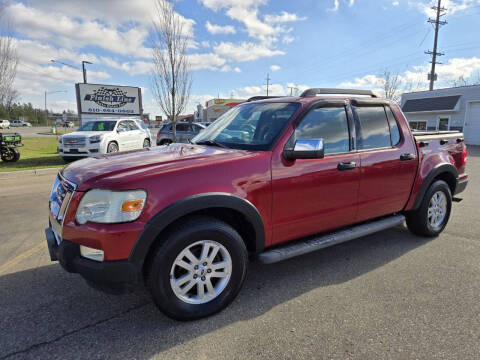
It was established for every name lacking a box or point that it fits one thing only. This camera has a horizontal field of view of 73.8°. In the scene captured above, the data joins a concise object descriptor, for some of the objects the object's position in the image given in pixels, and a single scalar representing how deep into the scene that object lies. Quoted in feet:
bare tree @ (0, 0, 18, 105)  37.60
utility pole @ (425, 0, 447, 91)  115.24
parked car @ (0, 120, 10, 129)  191.01
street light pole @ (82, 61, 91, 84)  82.74
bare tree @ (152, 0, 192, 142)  40.09
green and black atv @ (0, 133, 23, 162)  37.70
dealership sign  66.49
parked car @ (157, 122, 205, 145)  54.95
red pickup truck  7.38
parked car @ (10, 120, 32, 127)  247.09
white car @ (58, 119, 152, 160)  39.88
